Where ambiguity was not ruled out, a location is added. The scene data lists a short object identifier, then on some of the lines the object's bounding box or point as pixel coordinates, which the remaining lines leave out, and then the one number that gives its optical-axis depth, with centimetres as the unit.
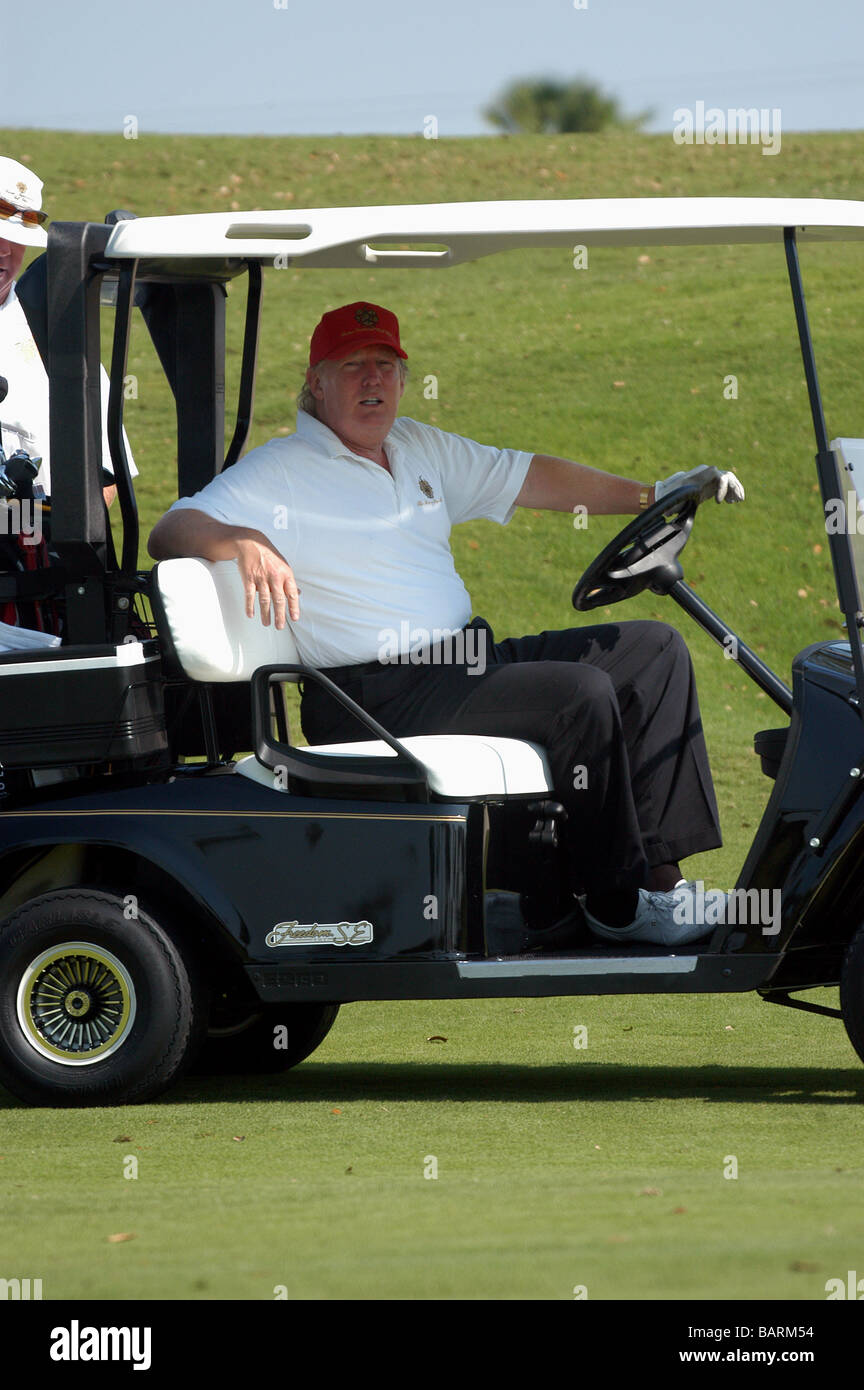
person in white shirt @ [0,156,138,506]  1009
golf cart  815
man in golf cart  854
